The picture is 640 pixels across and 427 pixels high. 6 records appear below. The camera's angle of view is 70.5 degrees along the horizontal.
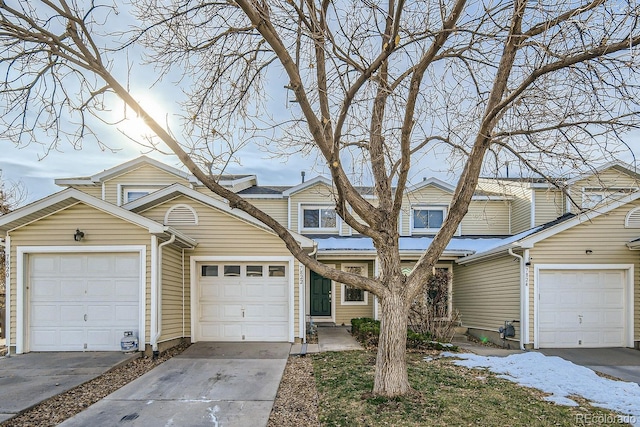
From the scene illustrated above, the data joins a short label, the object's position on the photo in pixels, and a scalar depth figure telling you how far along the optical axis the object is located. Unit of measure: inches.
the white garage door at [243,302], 455.2
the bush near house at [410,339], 410.9
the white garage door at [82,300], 383.9
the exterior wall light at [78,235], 381.7
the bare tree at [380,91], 214.8
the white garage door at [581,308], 448.5
